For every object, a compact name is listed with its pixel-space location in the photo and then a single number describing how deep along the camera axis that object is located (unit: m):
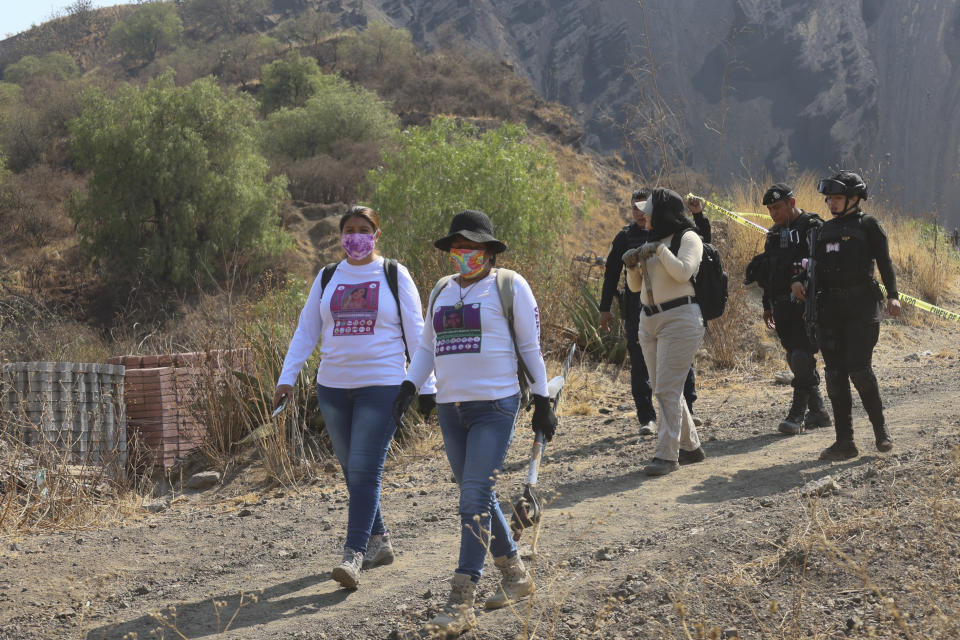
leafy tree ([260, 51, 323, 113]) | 48.75
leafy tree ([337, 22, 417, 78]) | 54.28
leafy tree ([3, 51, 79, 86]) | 63.44
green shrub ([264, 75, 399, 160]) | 41.38
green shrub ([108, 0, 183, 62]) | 71.69
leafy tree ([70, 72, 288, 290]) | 30.47
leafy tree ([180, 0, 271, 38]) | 76.25
